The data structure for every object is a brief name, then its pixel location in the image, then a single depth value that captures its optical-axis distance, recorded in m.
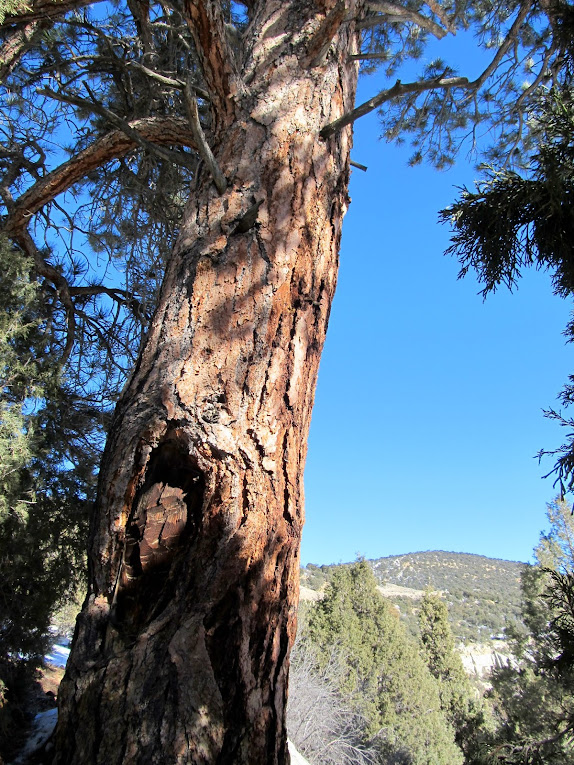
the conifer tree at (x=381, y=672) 16.91
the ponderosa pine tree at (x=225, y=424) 1.08
